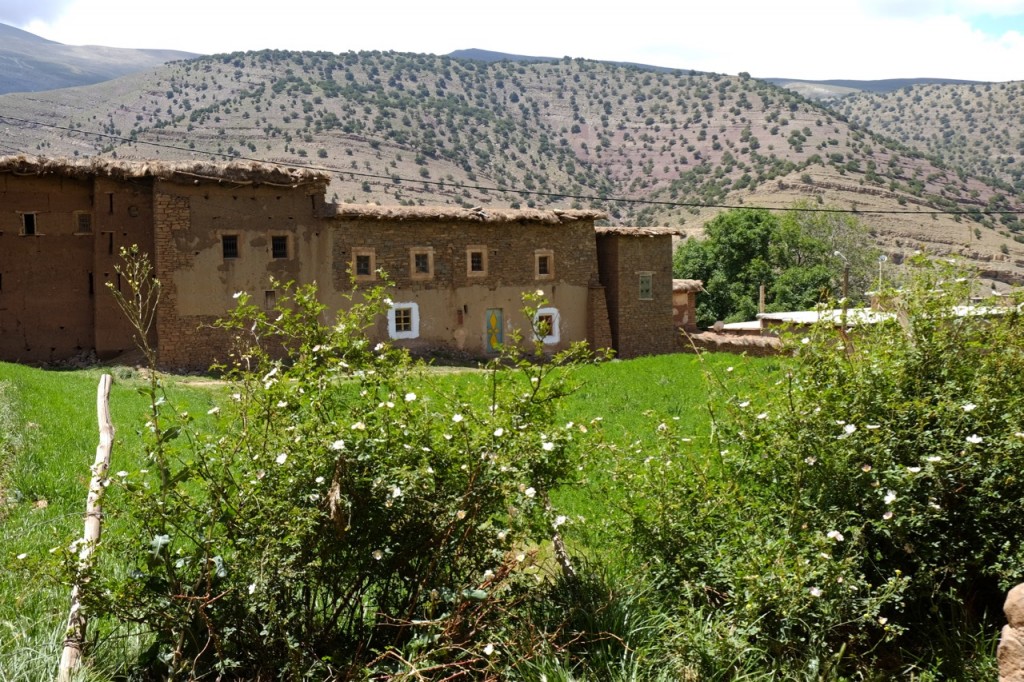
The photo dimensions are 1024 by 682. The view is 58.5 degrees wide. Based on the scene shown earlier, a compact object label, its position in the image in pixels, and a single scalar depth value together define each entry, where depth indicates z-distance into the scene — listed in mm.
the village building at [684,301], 40781
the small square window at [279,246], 25178
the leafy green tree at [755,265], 48062
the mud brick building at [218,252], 23375
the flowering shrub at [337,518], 4848
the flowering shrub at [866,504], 5301
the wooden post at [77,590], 4641
